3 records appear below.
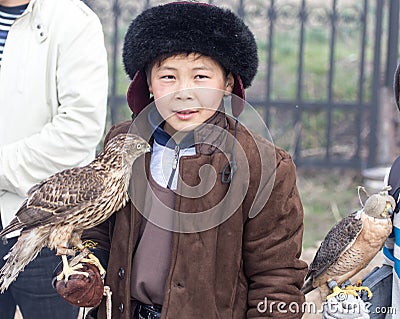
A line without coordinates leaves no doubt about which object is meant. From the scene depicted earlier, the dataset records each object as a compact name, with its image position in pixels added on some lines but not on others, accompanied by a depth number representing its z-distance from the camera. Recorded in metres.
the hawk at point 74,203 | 3.24
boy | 3.26
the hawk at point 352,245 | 3.39
